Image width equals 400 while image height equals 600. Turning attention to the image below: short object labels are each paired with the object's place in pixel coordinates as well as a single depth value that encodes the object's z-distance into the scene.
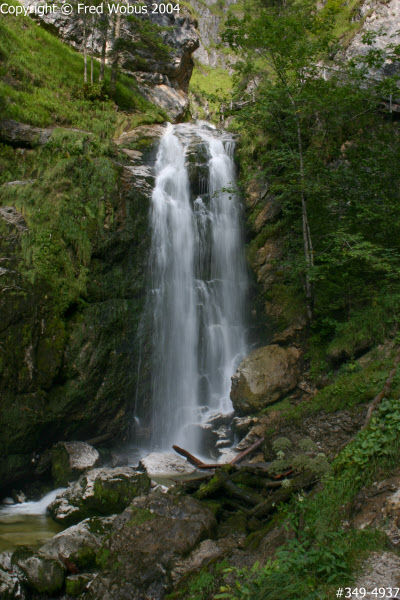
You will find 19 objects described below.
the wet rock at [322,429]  6.84
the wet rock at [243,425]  8.99
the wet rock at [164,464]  8.10
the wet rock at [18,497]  7.53
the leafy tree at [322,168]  9.90
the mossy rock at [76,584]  4.51
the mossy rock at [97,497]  6.42
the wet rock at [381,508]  3.01
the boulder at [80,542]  4.98
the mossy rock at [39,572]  4.52
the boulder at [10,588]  4.41
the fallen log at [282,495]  4.86
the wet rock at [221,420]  9.90
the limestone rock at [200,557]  4.16
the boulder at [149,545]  4.19
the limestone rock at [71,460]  7.82
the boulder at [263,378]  9.39
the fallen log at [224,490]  5.55
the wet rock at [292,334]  10.68
